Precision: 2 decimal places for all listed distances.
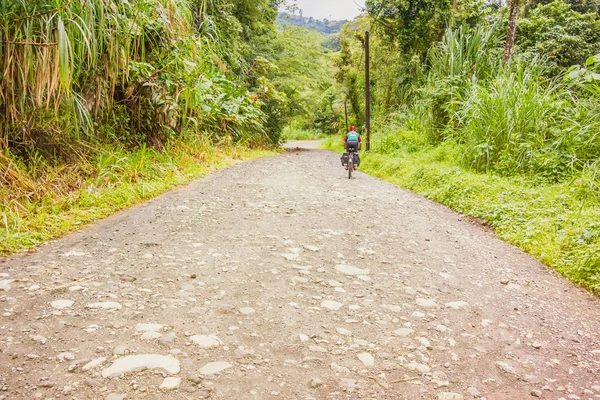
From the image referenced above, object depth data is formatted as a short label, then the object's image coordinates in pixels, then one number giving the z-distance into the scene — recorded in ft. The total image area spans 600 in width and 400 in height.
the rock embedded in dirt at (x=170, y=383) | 5.75
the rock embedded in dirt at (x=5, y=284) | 8.58
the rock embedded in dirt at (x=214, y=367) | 6.17
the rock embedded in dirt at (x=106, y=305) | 7.95
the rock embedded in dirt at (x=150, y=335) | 6.98
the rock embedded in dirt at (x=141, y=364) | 6.04
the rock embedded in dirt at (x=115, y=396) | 5.47
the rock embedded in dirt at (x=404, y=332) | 7.64
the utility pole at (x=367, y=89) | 53.04
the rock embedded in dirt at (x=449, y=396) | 5.92
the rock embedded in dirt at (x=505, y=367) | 6.65
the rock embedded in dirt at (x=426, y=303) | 8.93
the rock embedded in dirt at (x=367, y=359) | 6.65
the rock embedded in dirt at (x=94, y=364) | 6.06
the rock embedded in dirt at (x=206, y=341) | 6.88
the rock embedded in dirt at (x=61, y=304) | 7.90
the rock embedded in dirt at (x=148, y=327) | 7.23
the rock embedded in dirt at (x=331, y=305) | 8.55
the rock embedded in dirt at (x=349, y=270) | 10.61
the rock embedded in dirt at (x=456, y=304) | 8.94
